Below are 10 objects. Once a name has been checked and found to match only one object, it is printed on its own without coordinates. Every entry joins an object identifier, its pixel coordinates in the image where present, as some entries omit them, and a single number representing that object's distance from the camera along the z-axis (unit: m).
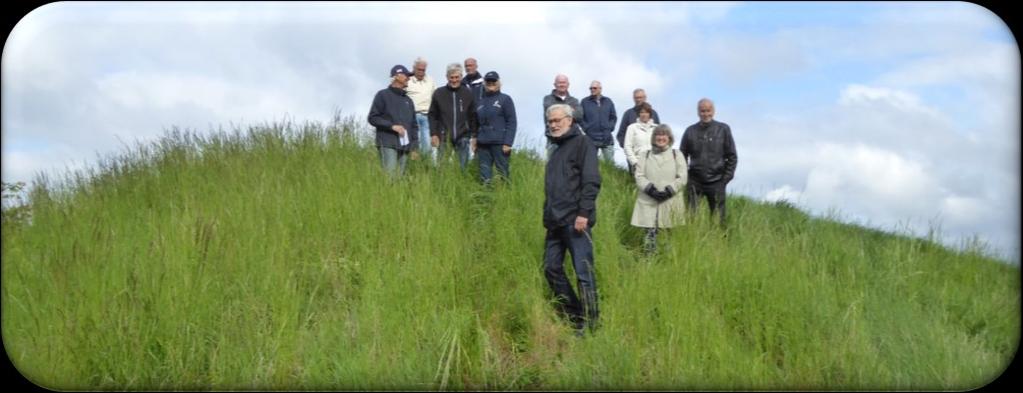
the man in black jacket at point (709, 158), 9.22
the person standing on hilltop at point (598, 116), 12.23
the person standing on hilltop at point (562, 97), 11.49
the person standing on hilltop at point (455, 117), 10.81
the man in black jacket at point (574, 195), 6.64
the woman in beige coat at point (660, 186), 8.43
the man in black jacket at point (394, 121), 9.87
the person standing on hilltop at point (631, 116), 12.27
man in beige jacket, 11.38
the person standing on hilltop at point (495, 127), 10.23
